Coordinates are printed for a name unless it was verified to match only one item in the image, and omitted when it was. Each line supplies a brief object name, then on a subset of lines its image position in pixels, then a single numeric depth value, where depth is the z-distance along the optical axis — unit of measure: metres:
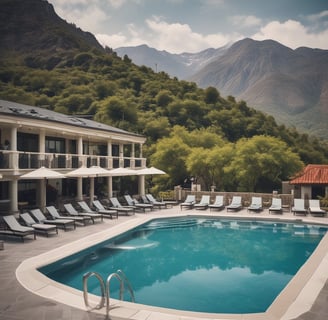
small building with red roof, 22.80
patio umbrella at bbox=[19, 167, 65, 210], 14.65
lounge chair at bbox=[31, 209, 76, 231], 14.55
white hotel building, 15.70
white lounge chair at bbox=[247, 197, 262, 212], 20.51
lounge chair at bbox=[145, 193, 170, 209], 22.11
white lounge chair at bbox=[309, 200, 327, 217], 18.92
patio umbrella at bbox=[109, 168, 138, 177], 20.95
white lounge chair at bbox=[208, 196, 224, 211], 21.41
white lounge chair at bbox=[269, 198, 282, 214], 19.88
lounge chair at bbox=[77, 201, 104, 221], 16.70
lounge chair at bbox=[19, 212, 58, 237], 13.30
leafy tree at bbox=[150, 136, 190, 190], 29.11
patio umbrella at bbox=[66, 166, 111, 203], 17.44
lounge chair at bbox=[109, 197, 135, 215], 19.38
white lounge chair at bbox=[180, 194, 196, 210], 21.86
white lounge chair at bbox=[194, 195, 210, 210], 21.94
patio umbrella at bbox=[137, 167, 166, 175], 22.94
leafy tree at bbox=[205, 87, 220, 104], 55.23
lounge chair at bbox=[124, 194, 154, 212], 21.05
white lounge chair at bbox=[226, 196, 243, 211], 20.88
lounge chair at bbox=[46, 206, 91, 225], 15.34
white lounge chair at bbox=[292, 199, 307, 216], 19.16
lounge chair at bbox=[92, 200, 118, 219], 18.00
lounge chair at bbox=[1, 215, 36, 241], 12.45
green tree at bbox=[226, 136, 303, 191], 23.94
